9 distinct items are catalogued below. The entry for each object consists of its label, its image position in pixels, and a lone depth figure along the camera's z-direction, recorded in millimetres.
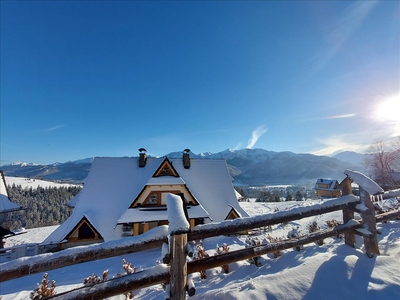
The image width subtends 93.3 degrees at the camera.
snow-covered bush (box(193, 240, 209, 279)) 5574
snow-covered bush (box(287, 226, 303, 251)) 6453
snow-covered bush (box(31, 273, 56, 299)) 4621
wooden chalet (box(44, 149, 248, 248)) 12750
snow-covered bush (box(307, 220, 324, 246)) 7621
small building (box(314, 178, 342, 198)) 48469
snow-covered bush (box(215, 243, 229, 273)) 4973
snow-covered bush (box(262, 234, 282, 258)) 5438
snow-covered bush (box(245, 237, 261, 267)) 5020
